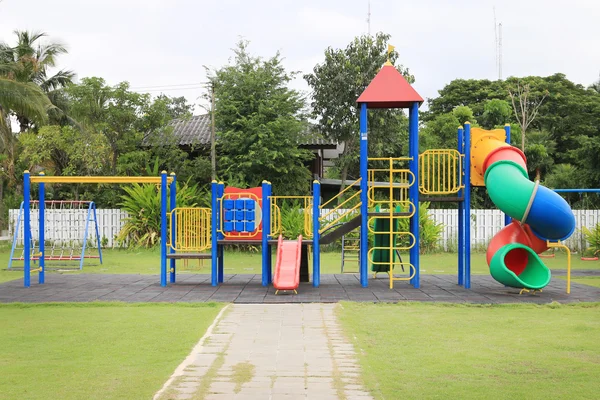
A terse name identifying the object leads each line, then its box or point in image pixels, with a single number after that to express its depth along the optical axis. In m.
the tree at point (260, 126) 22.19
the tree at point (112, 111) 22.69
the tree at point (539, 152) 28.31
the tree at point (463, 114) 27.91
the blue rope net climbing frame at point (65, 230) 22.15
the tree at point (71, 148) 22.61
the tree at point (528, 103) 32.41
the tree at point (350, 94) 23.56
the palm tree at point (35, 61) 27.55
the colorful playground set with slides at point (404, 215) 10.71
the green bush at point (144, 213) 20.89
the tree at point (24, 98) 18.62
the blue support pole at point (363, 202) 11.96
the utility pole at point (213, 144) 22.58
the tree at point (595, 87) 37.32
